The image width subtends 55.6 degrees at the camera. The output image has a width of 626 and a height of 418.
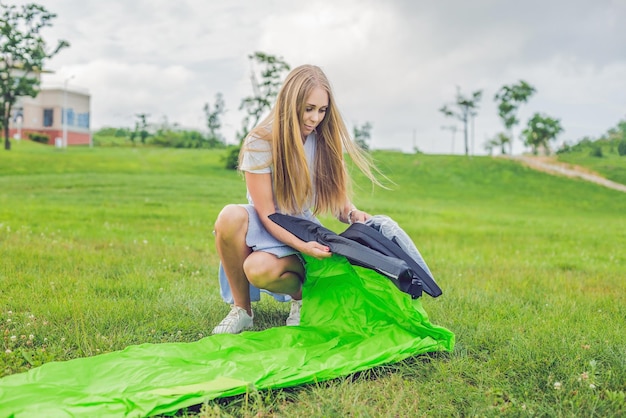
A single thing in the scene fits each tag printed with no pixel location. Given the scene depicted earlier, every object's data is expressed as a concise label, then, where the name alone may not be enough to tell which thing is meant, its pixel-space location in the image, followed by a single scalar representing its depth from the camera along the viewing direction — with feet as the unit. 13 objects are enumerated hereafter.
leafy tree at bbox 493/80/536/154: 111.14
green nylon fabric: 7.57
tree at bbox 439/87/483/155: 119.96
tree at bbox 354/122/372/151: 148.36
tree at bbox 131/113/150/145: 143.95
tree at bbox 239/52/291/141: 110.42
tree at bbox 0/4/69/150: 98.63
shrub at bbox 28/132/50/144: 139.03
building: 145.18
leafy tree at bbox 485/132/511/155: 120.26
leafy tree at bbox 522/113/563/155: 107.24
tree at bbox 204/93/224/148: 135.91
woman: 10.75
